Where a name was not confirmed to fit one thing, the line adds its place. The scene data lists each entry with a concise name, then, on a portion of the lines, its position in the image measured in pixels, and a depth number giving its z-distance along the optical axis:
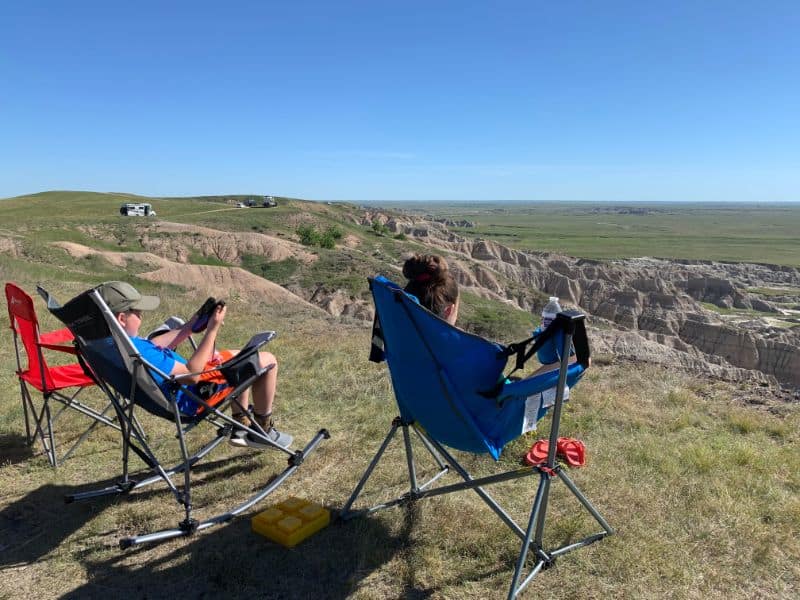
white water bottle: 3.23
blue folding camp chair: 3.03
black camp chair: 3.63
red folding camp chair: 4.42
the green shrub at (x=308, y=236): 46.31
